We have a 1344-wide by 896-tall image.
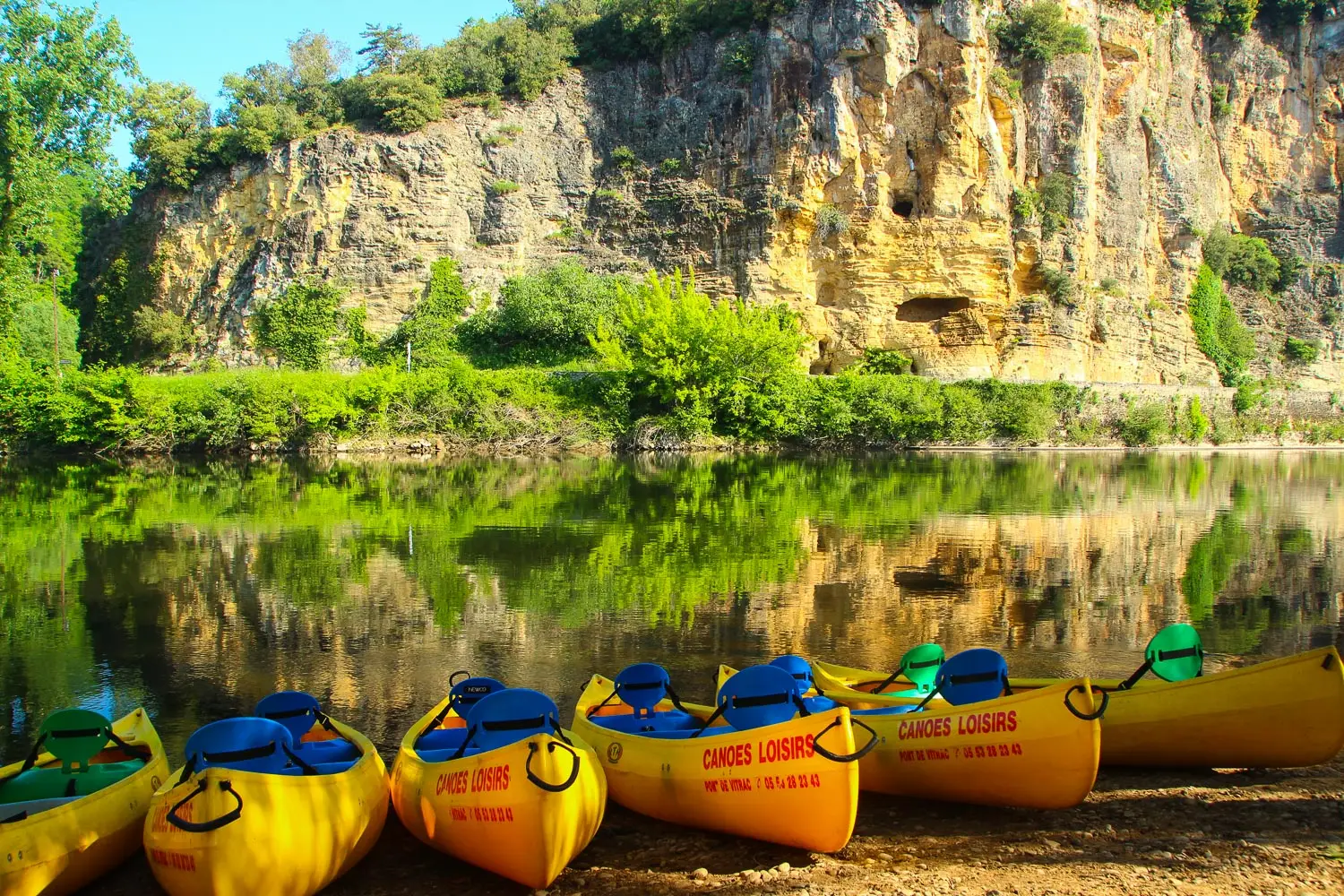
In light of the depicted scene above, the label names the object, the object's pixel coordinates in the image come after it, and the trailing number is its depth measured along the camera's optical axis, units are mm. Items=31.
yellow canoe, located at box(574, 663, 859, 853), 5305
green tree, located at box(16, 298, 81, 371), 46781
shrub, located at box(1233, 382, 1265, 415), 49500
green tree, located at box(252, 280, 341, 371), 44875
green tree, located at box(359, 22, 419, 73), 57156
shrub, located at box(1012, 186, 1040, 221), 46969
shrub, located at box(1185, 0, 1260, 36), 55500
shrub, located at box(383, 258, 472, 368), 44156
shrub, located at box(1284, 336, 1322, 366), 55250
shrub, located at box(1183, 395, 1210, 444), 47188
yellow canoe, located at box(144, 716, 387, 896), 4781
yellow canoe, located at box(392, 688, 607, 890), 5098
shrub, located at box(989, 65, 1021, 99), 46906
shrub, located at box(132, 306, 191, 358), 48438
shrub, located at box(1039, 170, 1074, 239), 48062
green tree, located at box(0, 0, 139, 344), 22375
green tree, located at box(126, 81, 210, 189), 49219
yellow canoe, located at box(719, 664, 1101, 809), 5750
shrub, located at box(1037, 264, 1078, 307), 46562
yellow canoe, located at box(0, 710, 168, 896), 4883
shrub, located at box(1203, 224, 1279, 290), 55219
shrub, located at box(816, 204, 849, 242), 45906
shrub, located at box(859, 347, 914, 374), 45406
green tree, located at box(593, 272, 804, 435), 40188
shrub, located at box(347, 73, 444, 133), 48219
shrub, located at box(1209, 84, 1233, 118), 57344
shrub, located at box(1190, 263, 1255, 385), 52781
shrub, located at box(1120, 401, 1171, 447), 45125
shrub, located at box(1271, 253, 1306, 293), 56844
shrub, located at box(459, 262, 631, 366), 44094
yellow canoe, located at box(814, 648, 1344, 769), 6199
